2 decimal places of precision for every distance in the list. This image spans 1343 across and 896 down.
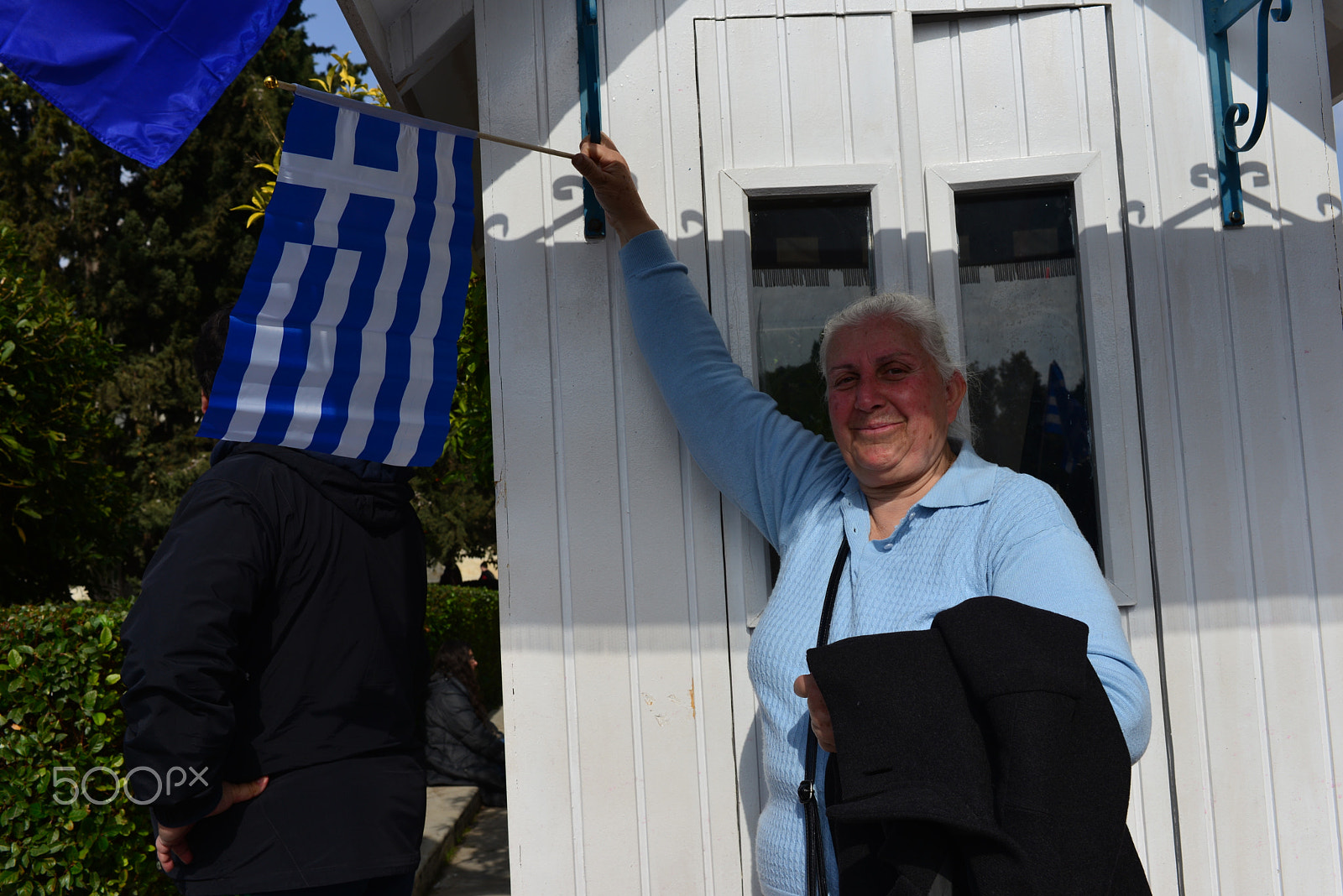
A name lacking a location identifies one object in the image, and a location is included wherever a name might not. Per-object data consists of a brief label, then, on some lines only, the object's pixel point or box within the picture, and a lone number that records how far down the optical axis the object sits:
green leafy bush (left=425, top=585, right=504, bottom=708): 10.09
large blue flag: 1.88
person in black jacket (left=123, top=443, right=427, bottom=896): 2.01
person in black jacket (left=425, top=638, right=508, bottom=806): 7.47
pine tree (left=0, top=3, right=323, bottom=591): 15.92
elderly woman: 1.79
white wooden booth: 2.46
